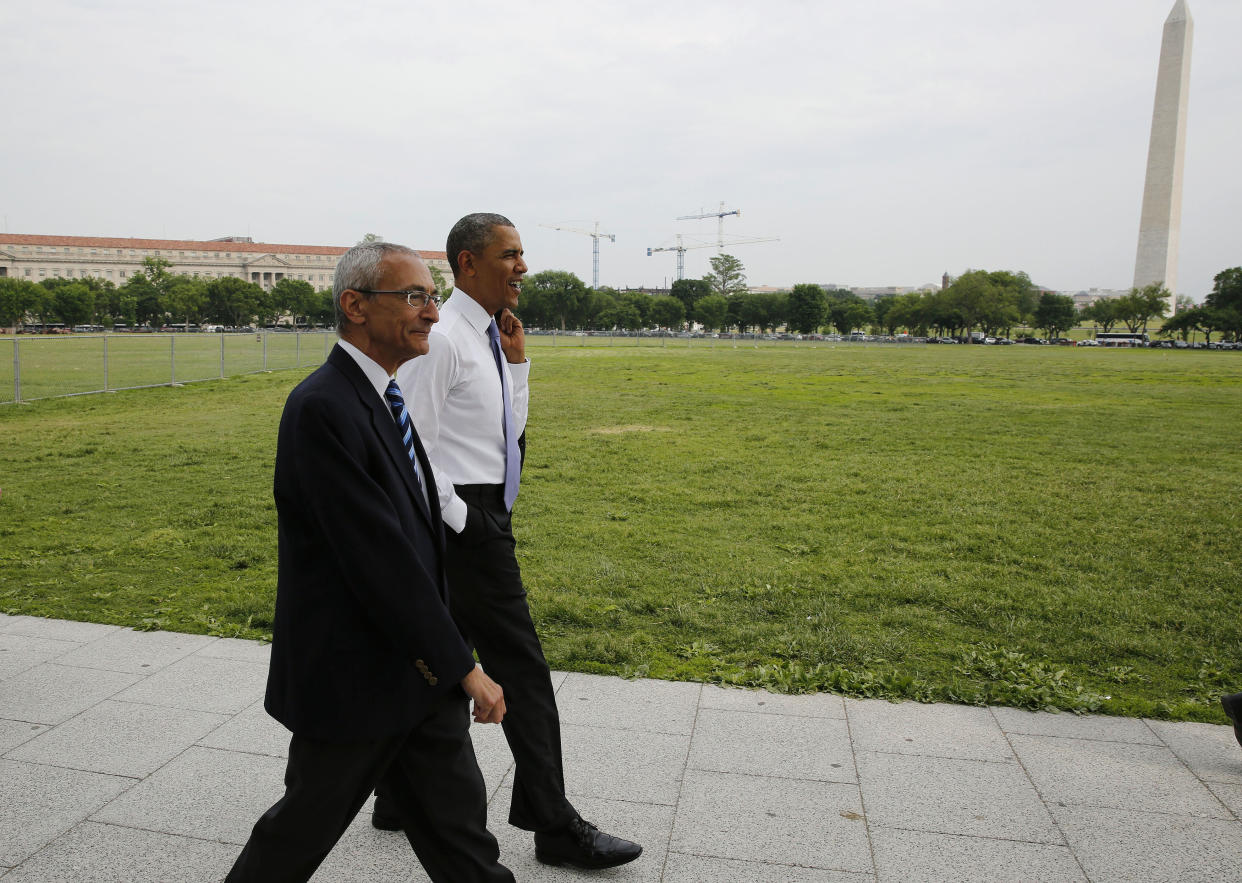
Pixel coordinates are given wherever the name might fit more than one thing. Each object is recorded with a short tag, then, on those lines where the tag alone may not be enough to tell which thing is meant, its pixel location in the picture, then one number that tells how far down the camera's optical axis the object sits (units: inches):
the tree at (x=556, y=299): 4411.9
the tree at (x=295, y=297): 4085.1
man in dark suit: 68.4
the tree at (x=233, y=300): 3816.4
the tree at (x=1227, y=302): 3211.1
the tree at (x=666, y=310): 4808.1
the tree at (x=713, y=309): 4525.1
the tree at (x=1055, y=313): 3941.9
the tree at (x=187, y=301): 3786.9
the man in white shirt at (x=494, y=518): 103.4
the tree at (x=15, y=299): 3078.2
